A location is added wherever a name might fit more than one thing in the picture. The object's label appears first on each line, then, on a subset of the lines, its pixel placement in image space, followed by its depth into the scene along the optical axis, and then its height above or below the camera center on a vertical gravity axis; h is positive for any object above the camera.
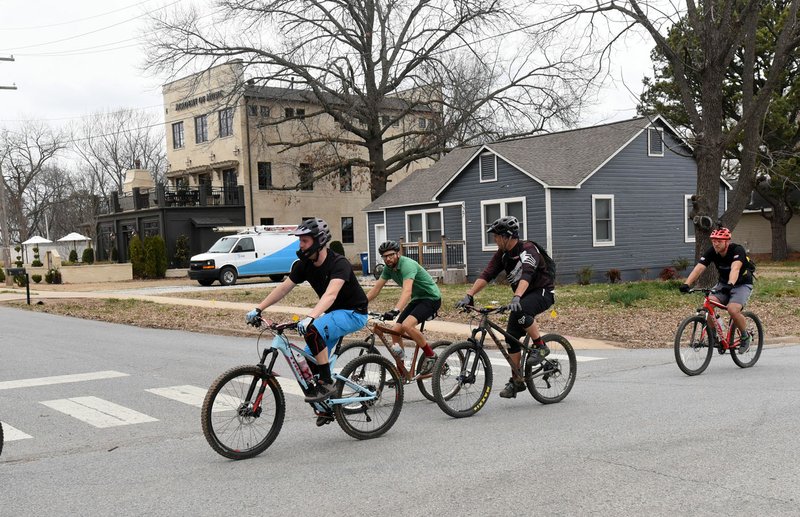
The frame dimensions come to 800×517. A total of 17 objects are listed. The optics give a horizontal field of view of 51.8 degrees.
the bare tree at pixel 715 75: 19.86 +3.61
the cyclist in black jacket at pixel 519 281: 7.97 -0.50
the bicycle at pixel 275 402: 6.23 -1.33
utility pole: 38.97 +0.55
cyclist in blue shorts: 6.59 -0.48
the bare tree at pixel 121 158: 74.12 +7.95
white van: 33.53 -0.65
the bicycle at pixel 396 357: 7.96 -1.19
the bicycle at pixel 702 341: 10.04 -1.48
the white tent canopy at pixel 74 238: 50.05 +0.61
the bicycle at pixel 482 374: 7.83 -1.42
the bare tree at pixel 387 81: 39.69 +7.66
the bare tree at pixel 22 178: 74.00 +6.70
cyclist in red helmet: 10.23 -0.64
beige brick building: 44.69 +4.90
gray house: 28.53 +1.08
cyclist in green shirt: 8.34 -0.61
